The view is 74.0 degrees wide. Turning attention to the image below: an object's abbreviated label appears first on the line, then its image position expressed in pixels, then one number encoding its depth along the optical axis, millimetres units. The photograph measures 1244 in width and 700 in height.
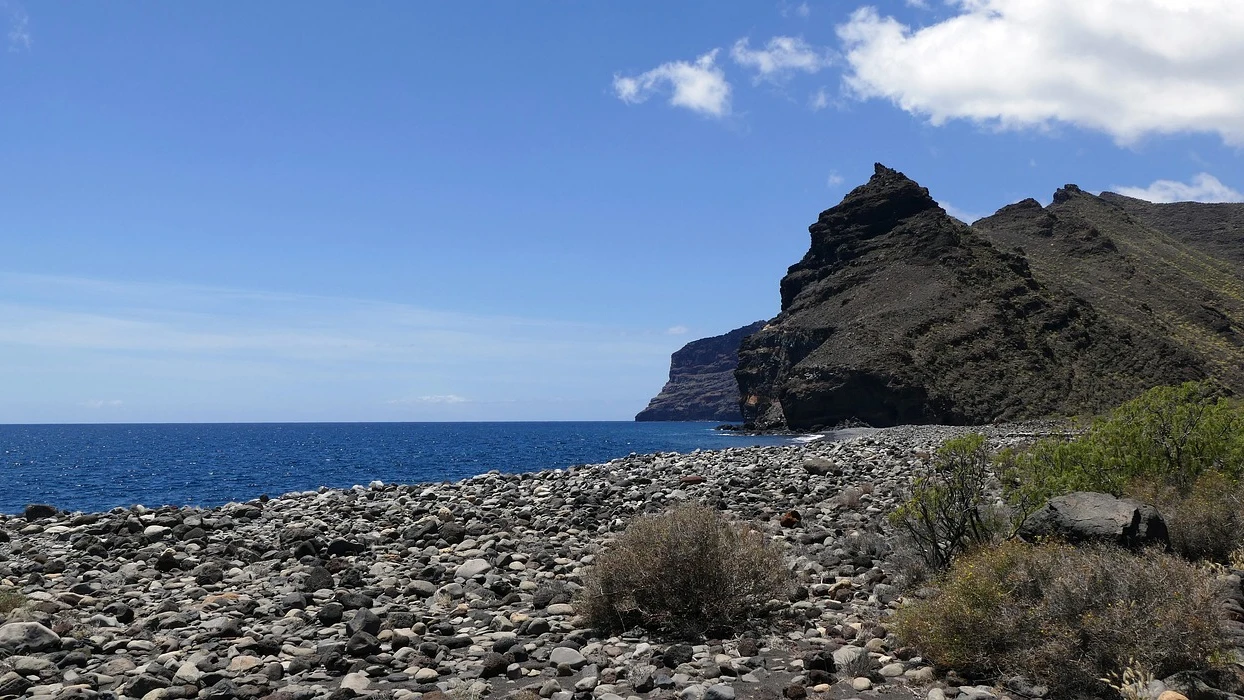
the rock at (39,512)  15922
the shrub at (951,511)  8562
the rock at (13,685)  6375
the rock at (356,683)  6219
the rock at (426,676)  6504
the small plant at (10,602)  8640
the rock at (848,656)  6172
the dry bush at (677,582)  7668
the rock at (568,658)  6652
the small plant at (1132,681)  4828
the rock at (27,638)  7227
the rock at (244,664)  6882
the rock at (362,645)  7117
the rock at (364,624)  7660
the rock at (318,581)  9758
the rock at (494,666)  6609
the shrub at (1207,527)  8484
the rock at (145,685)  6367
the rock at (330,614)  8336
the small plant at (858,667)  6016
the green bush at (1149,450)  10375
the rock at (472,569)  10141
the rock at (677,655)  6553
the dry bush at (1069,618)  5180
